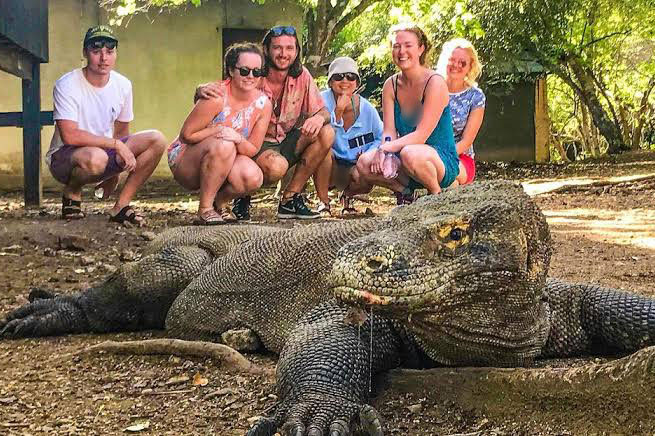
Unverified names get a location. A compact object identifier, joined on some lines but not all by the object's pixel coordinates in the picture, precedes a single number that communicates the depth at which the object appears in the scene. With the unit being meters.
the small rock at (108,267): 5.12
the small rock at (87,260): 5.27
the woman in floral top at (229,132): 6.16
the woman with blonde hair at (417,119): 5.79
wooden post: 7.93
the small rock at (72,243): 5.63
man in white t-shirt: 6.47
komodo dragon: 2.02
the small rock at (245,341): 3.09
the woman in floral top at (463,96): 6.32
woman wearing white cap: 6.75
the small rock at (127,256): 5.41
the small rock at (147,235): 6.16
